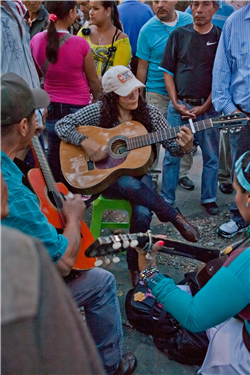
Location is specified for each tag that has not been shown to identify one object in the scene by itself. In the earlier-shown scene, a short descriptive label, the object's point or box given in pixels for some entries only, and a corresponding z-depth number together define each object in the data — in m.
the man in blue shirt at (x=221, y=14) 4.15
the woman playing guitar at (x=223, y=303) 1.33
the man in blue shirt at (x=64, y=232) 1.49
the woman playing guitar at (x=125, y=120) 2.63
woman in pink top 3.02
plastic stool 2.84
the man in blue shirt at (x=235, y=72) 2.93
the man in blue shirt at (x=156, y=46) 3.78
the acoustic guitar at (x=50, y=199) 1.93
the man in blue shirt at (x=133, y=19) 4.36
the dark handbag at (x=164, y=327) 1.93
